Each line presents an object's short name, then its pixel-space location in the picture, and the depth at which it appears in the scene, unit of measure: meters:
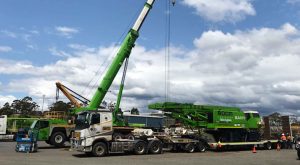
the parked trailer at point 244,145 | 18.59
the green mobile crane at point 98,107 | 15.83
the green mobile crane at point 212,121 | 18.62
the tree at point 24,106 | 63.85
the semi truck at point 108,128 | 14.28
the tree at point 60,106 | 60.15
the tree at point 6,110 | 57.79
